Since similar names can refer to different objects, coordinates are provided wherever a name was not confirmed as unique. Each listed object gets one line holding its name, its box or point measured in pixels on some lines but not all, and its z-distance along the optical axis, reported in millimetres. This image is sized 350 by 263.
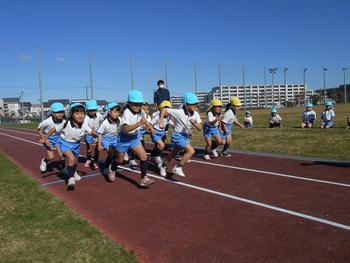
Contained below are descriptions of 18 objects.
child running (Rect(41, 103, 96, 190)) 5891
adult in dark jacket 11719
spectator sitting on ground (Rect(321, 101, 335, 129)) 14530
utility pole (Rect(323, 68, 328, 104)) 71925
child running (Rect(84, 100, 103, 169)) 7875
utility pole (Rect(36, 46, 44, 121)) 32272
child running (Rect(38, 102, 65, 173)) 6497
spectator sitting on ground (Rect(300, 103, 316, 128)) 15452
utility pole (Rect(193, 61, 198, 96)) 34906
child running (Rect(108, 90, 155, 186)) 5488
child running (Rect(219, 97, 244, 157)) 8953
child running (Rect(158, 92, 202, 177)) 6352
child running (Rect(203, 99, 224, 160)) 8539
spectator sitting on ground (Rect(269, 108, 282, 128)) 16153
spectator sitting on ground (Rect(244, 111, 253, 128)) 17703
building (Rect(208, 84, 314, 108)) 132888
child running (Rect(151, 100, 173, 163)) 7809
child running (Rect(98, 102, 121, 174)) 6918
